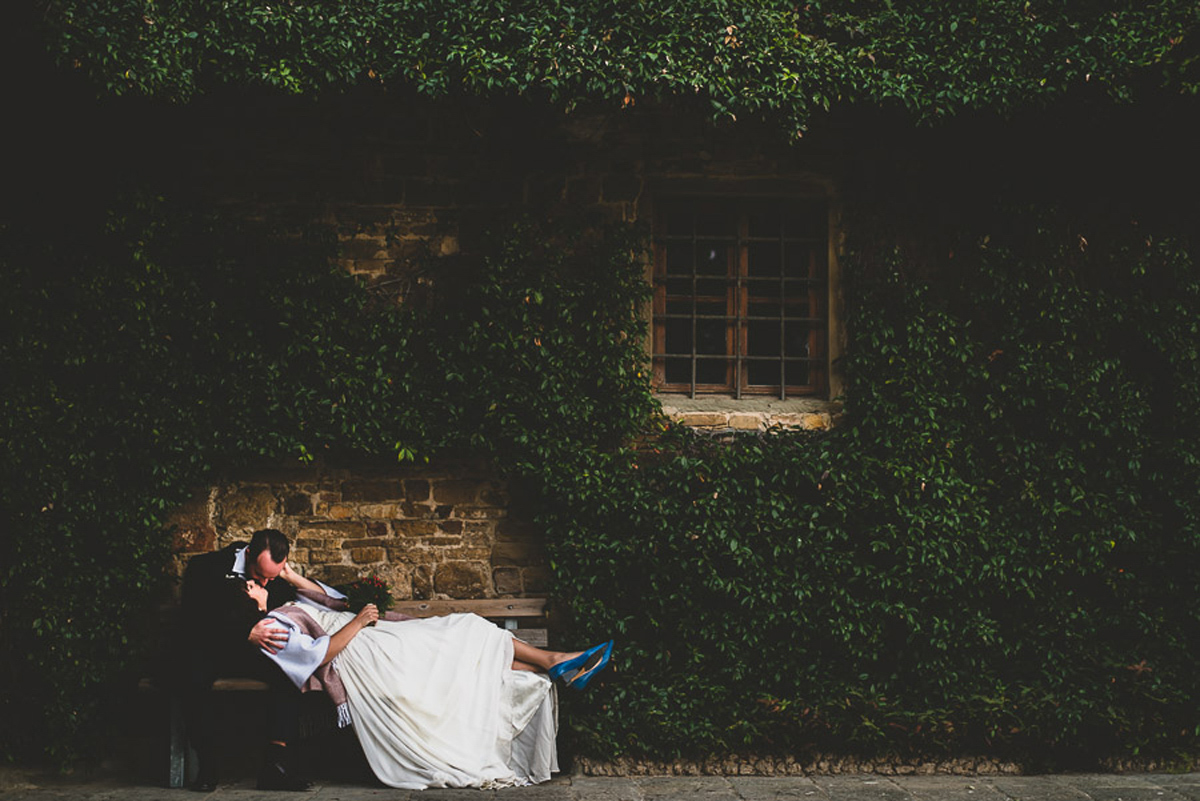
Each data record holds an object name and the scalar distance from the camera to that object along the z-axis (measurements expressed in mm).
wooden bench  6145
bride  5371
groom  5332
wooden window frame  6789
